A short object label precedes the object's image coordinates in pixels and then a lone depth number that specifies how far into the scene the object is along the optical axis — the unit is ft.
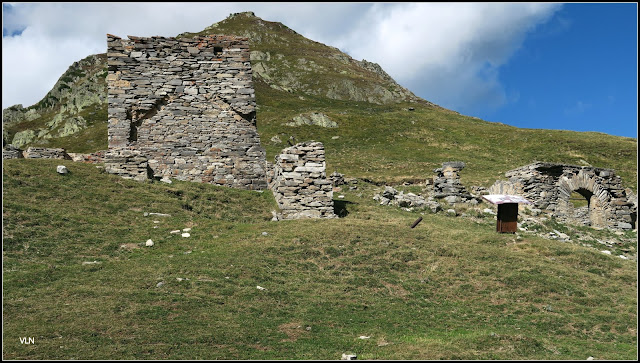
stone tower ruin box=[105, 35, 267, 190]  80.23
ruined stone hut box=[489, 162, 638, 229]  87.56
